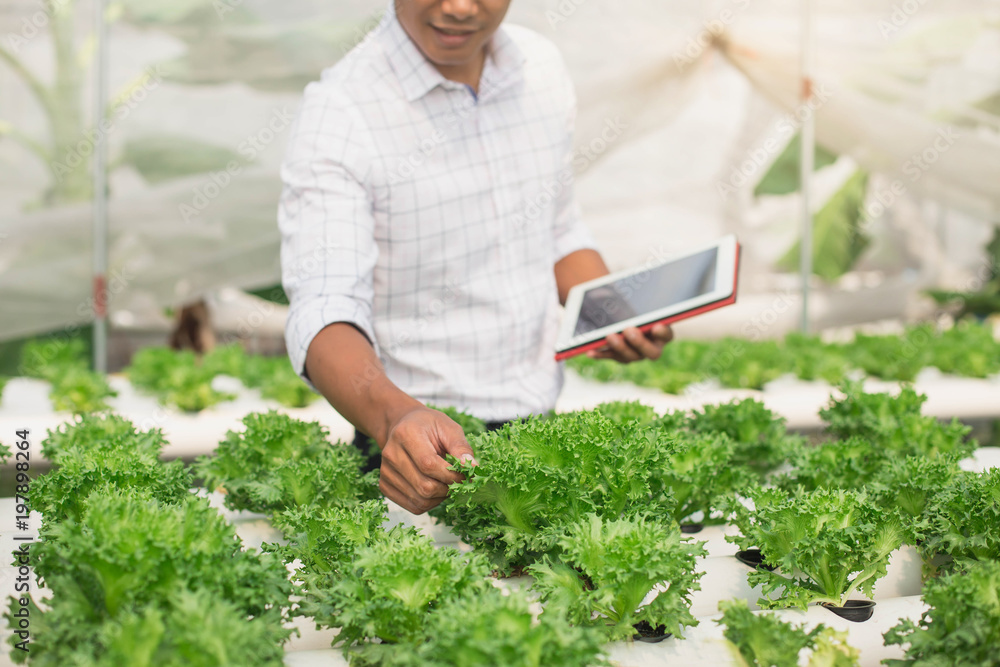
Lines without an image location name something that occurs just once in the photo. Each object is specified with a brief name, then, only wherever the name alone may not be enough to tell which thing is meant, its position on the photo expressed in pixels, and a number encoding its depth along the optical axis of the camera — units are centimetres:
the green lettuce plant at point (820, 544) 147
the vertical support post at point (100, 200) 410
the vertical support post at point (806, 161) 491
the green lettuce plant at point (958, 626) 122
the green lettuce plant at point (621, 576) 131
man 167
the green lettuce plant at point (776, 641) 123
